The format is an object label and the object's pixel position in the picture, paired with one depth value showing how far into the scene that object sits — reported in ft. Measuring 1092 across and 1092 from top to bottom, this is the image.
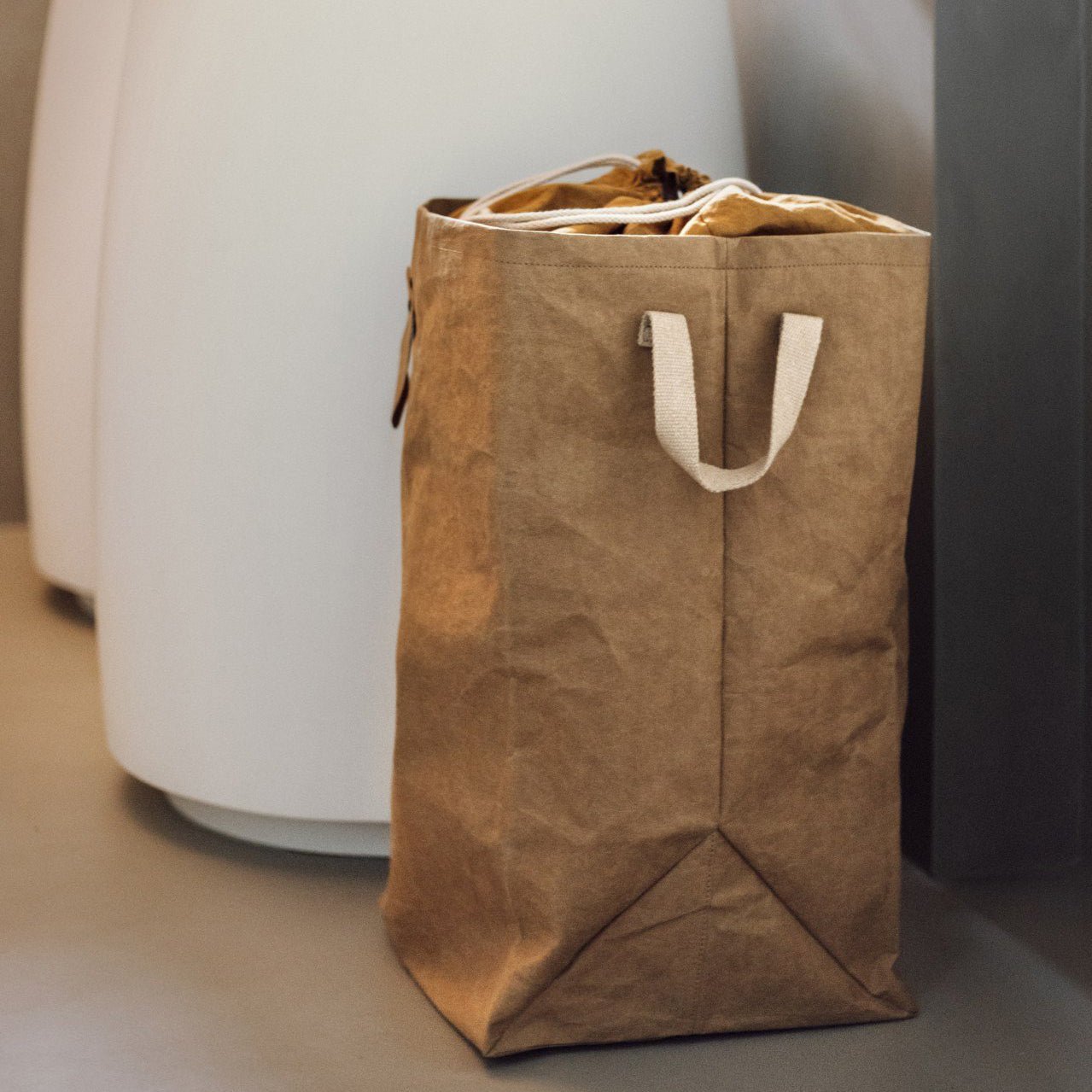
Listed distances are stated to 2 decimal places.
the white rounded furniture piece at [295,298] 8.71
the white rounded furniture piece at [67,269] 12.59
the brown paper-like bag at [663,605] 7.75
